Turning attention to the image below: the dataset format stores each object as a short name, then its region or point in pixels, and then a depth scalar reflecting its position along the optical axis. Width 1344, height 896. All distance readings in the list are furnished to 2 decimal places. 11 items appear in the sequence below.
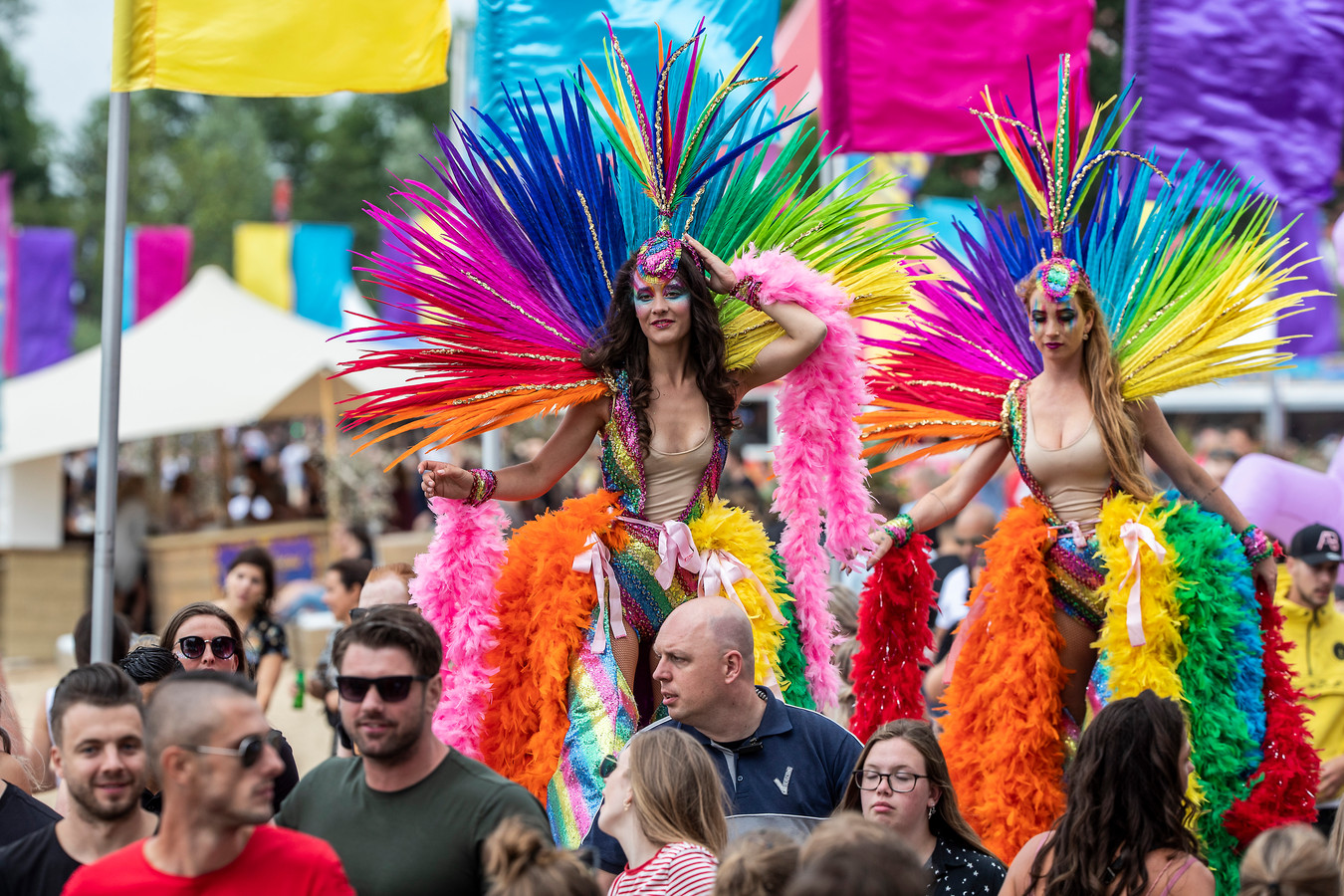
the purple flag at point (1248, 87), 15.20
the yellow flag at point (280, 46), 9.98
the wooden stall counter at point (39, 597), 25.69
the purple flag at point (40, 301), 33.37
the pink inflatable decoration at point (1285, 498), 13.26
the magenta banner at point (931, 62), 13.41
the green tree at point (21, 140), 75.56
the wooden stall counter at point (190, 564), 24.58
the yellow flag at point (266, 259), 37.03
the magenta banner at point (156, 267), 39.06
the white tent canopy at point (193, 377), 24.87
